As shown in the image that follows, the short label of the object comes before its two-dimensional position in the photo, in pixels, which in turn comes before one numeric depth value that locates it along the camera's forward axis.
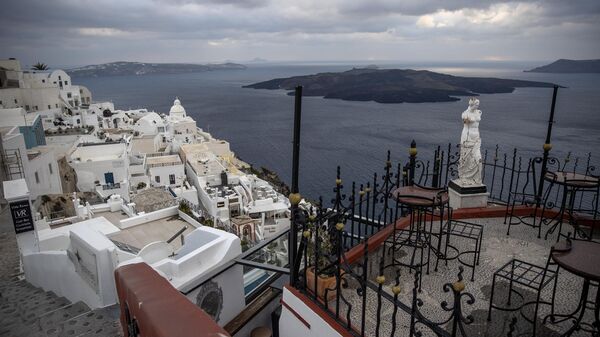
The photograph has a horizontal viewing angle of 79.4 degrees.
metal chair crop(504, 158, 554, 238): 6.62
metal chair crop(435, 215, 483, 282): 5.57
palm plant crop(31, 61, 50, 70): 61.19
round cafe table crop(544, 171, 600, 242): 5.84
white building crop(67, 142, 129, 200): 26.56
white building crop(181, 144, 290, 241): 28.53
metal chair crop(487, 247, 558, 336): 4.27
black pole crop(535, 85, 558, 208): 6.22
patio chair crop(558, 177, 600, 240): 5.81
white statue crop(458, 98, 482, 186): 6.99
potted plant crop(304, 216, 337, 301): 4.33
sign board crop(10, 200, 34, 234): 8.40
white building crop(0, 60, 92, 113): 41.41
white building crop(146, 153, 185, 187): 33.53
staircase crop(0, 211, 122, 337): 5.89
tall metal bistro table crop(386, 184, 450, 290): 5.14
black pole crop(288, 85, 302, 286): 3.67
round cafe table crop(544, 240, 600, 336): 3.44
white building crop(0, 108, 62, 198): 15.04
